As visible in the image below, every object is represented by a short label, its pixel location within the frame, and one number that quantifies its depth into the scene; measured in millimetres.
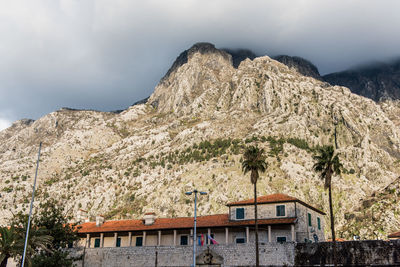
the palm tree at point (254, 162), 52656
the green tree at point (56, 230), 57656
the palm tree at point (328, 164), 51500
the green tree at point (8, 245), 46312
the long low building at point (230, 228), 57188
